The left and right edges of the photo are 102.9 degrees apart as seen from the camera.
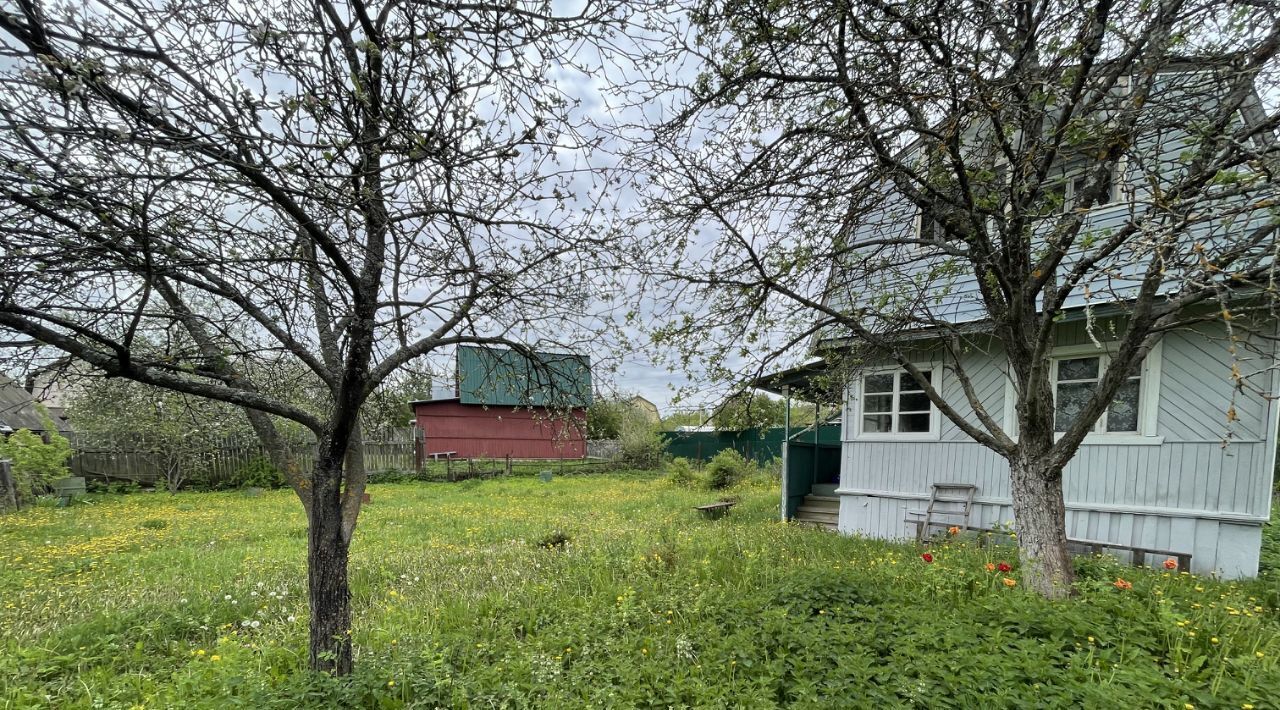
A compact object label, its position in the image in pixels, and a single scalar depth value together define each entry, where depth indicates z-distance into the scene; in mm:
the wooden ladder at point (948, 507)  7251
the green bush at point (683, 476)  15766
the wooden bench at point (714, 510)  9805
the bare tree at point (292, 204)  1887
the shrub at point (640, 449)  20828
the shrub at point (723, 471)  14906
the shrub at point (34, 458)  10805
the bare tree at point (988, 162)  2807
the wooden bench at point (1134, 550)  5773
